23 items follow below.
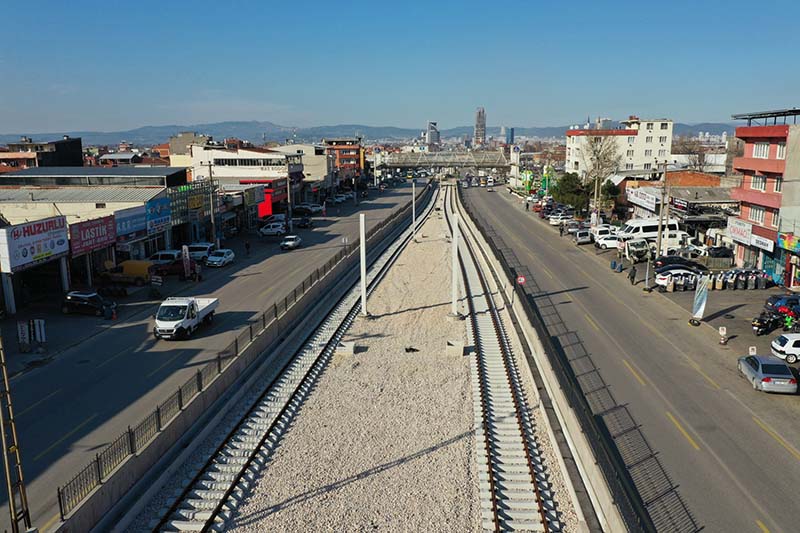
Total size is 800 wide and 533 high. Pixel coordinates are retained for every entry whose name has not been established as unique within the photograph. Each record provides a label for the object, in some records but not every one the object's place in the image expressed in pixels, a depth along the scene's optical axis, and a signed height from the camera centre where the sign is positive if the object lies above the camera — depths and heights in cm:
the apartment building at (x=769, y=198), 3553 -346
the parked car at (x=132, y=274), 3625 -704
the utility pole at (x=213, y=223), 4559 -539
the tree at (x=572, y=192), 7131 -576
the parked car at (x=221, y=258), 4266 -733
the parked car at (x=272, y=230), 5806 -747
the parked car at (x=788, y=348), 2372 -767
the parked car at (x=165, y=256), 4122 -686
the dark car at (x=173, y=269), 3909 -738
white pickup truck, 2523 -674
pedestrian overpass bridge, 16850 -435
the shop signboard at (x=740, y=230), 3944 -565
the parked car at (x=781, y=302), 2819 -716
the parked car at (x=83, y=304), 2961 -707
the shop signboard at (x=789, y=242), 3384 -550
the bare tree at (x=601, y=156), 8213 -200
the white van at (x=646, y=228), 5009 -683
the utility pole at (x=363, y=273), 3009 -598
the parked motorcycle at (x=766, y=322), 2692 -769
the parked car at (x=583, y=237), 5388 -791
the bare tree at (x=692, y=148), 8519 -252
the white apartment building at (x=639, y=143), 9925 -41
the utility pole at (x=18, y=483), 1038 -545
